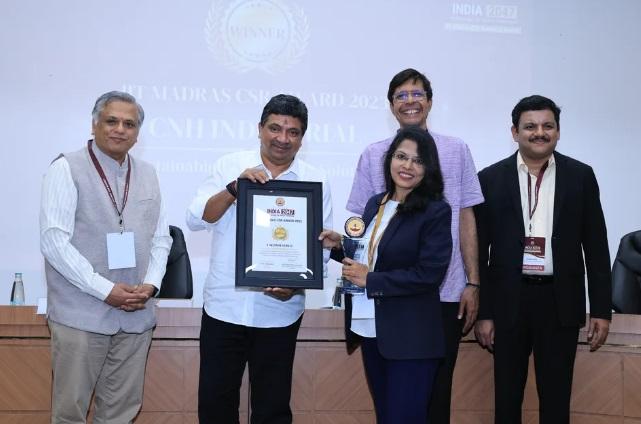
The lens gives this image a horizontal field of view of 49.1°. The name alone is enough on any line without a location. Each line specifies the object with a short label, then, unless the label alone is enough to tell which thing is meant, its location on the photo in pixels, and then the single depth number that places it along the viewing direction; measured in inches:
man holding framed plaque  97.2
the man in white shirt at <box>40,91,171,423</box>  95.9
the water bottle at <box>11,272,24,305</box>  141.3
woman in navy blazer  88.7
